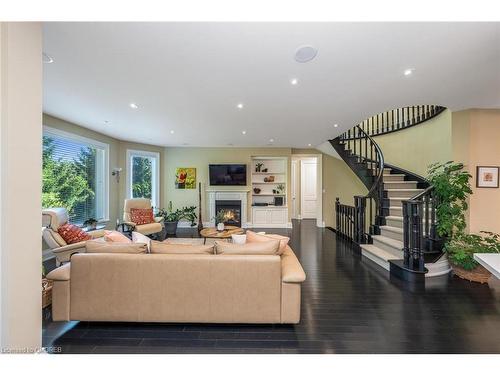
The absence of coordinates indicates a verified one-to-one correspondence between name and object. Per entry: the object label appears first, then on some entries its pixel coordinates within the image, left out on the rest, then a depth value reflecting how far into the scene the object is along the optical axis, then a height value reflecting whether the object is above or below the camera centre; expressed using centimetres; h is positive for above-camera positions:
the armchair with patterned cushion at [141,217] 538 -73
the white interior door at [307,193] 954 -20
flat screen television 770 +50
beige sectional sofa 216 -96
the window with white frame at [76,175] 461 +29
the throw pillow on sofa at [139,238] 278 -61
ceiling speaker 228 +136
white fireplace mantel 777 -27
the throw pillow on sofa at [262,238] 253 -58
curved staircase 345 -45
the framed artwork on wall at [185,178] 786 +33
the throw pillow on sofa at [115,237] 257 -55
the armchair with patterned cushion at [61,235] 333 -71
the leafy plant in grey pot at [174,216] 681 -86
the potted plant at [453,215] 337 -39
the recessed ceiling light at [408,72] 268 +136
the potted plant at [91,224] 489 -77
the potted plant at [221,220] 484 -70
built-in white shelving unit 788 -11
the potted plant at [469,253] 326 -92
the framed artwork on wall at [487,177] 384 +19
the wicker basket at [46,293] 225 -103
